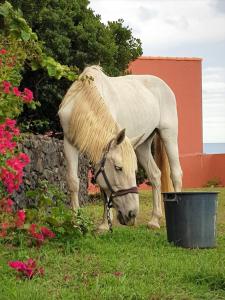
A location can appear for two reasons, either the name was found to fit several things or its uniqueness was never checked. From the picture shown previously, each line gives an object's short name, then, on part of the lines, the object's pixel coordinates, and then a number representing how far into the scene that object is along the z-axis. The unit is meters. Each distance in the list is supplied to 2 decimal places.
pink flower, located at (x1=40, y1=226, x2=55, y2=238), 5.31
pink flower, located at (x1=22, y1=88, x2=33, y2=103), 5.08
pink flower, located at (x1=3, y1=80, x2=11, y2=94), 4.73
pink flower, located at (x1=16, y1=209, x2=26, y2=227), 4.72
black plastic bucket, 6.03
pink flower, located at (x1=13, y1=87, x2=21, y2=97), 4.88
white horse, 6.11
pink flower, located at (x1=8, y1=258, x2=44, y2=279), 4.43
